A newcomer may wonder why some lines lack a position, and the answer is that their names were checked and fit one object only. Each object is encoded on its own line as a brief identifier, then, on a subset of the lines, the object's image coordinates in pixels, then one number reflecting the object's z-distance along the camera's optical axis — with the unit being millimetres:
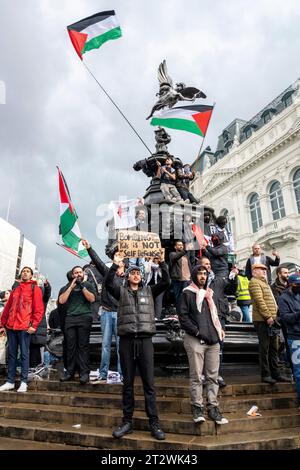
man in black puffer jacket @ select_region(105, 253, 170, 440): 3451
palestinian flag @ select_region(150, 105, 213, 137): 8828
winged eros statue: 10836
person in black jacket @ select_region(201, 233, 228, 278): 7004
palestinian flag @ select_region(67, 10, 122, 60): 9727
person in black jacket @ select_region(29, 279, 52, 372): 6586
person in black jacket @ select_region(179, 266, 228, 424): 3502
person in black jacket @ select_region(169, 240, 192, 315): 6344
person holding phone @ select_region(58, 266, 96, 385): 5207
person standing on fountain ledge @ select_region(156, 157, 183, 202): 9414
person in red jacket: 5250
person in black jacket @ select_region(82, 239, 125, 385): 5133
